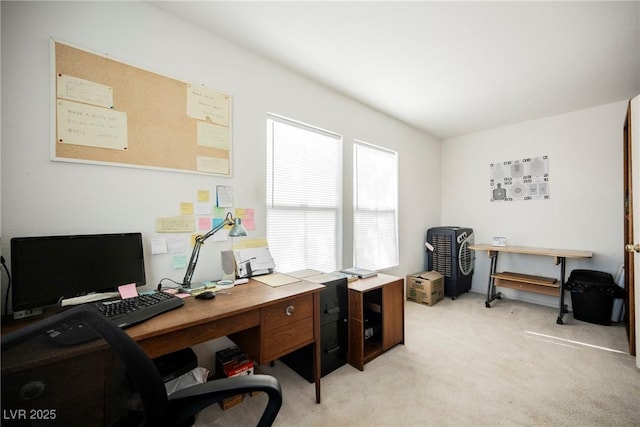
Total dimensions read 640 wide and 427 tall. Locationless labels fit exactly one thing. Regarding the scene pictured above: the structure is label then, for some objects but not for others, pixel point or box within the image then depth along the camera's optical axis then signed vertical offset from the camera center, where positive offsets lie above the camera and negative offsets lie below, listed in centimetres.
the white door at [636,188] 199 +19
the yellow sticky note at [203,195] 191 +13
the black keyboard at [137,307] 112 -44
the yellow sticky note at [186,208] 183 +4
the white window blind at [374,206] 320 +8
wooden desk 58 -50
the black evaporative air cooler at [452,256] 379 -65
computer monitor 117 -26
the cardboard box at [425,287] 354 -104
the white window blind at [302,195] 243 +18
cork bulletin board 144 +61
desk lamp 172 -20
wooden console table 301 -84
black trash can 282 -91
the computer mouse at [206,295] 149 -47
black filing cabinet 200 -99
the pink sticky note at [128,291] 141 -42
